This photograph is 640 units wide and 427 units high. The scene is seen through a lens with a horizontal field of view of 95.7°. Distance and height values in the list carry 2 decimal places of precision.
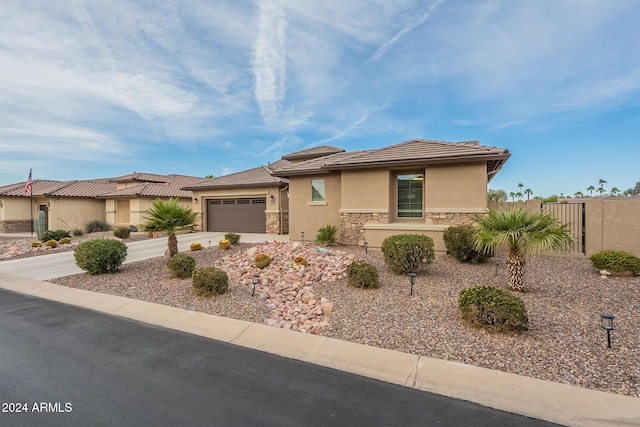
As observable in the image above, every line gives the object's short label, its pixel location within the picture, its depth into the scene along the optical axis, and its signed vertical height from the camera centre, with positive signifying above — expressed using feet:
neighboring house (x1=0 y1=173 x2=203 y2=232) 82.79 +2.36
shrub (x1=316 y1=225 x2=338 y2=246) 44.73 -4.10
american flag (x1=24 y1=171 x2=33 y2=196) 78.55 +6.28
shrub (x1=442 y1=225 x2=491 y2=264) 32.53 -4.34
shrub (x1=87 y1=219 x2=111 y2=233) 86.38 -4.96
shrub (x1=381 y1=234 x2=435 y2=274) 27.96 -4.37
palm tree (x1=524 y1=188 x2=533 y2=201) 252.93 +14.20
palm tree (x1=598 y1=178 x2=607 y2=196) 241.35 +19.48
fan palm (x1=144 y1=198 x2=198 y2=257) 35.55 -1.27
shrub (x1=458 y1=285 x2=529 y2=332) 15.84 -5.76
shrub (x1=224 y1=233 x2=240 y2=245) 48.08 -4.80
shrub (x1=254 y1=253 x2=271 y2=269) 31.45 -5.66
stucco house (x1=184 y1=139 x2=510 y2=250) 38.91 +2.97
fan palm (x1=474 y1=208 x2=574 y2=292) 22.02 -2.05
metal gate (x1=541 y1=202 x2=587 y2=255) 36.55 -1.15
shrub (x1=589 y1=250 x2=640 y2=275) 27.68 -5.25
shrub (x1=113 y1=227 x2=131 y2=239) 65.05 -5.23
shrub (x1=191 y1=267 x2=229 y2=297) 23.95 -6.08
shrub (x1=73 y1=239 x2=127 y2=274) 30.99 -5.00
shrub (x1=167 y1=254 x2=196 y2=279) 29.25 -5.79
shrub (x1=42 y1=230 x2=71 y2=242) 58.53 -5.18
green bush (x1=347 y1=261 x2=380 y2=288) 24.80 -5.83
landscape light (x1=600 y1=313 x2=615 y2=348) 13.97 -5.82
